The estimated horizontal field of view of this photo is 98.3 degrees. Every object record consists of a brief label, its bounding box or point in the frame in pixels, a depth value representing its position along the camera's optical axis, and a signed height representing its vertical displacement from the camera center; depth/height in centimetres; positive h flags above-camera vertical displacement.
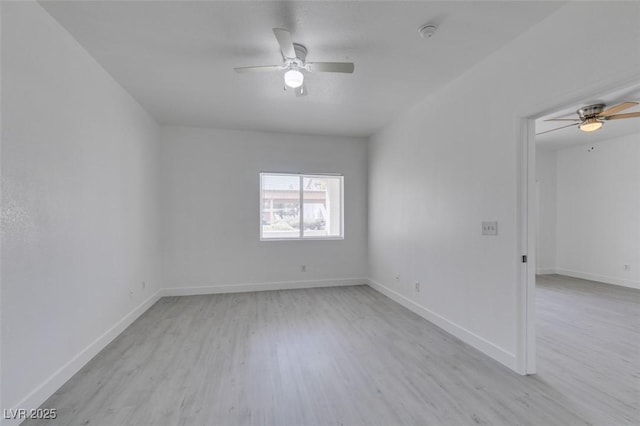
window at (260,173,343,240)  506 +14
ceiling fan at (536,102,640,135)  343 +125
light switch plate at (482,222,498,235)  253 -13
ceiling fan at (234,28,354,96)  225 +123
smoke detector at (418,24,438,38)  211 +142
